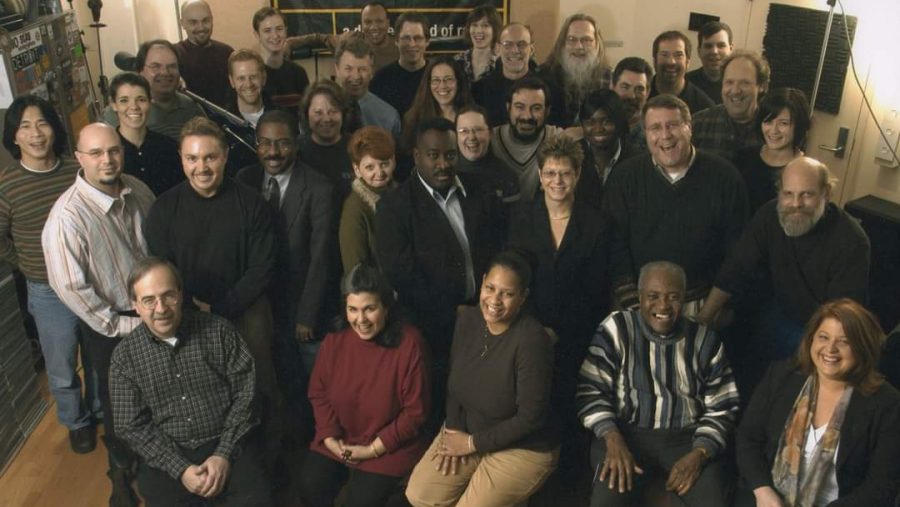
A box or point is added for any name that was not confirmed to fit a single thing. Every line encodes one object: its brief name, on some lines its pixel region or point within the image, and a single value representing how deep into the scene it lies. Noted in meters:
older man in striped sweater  2.58
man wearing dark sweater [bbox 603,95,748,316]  2.95
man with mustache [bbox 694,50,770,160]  3.53
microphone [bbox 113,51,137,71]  4.62
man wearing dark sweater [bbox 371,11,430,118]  4.24
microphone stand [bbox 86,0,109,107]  5.14
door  4.48
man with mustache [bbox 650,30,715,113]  4.02
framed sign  5.92
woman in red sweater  2.66
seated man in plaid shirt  2.64
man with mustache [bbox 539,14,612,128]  4.18
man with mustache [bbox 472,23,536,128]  4.06
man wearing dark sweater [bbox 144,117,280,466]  2.84
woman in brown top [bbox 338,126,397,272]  3.01
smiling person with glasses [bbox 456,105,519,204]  3.18
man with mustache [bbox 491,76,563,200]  3.32
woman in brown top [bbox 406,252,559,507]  2.59
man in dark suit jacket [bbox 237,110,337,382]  3.04
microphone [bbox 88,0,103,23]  5.12
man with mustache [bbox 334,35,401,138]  3.80
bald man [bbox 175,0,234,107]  4.47
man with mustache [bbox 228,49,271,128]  3.63
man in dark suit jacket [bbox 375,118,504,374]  2.93
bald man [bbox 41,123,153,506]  2.78
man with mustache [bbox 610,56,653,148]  3.72
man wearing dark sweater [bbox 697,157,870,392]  2.68
